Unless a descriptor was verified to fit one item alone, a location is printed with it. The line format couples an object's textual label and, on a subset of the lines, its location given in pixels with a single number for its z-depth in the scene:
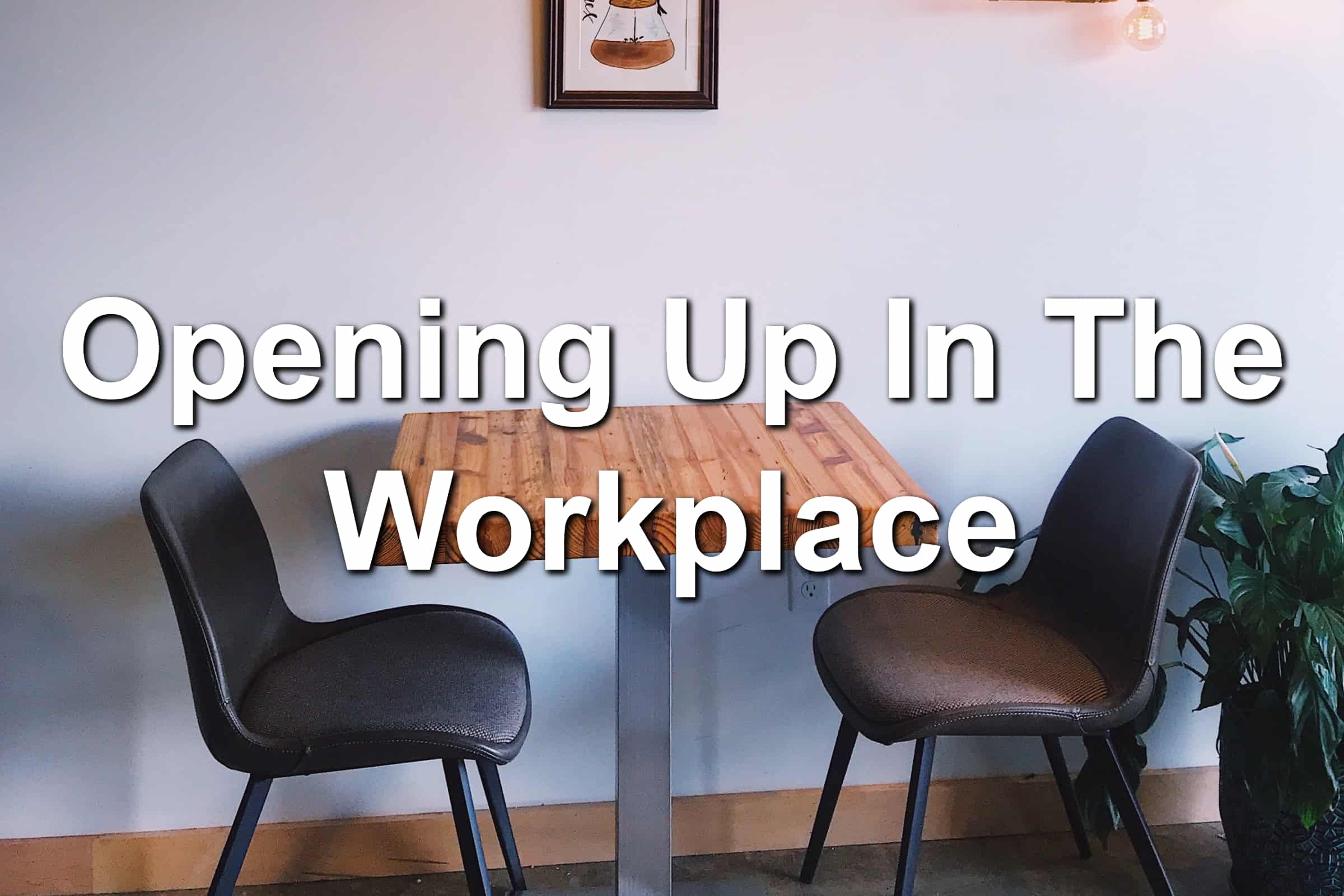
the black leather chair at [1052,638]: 1.72
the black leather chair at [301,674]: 1.63
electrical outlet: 2.24
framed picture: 2.00
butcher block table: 1.56
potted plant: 1.85
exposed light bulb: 2.05
